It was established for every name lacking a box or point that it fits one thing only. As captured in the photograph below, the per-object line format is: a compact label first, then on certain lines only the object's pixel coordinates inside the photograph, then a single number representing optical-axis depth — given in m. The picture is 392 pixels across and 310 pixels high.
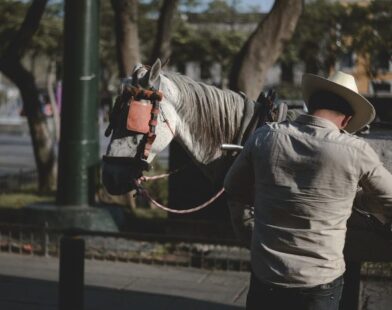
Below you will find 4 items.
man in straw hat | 5.05
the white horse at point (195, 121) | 6.81
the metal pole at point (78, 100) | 13.03
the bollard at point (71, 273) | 8.04
